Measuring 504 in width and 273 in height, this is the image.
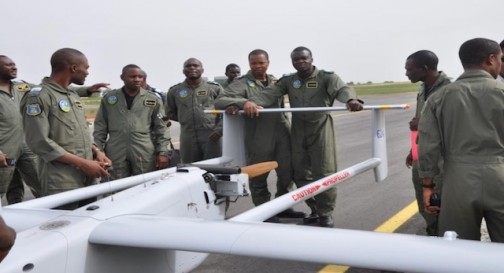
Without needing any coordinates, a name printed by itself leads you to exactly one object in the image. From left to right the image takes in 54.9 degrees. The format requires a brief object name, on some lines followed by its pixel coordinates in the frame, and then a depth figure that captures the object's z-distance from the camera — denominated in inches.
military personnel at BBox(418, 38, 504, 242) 110.5
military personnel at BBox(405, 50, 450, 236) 162.7
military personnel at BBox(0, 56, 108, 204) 223.0
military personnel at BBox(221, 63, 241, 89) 340.8
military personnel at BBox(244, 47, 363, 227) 206.5
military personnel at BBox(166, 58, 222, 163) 243.4
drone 80.1
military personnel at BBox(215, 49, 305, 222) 217.2
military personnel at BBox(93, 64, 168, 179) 197.0
